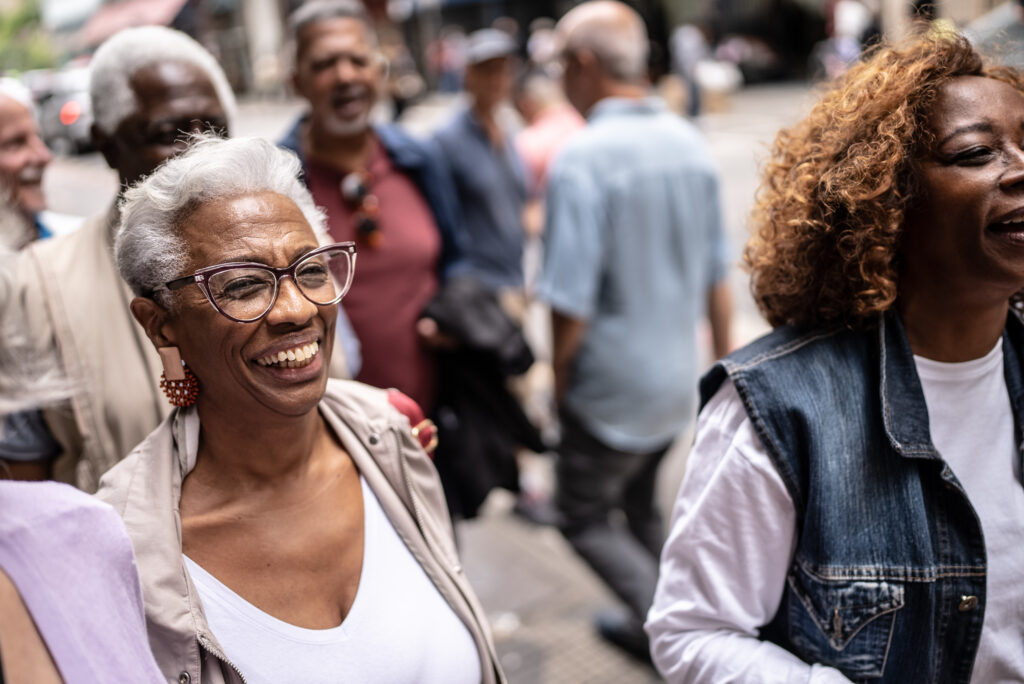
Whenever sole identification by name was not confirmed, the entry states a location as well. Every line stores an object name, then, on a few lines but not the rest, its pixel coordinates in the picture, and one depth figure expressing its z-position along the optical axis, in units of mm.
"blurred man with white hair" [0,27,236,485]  1898
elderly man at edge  2525
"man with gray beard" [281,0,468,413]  2996
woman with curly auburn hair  1566
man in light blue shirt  3221
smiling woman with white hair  1498
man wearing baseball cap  4430
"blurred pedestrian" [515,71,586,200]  5516
